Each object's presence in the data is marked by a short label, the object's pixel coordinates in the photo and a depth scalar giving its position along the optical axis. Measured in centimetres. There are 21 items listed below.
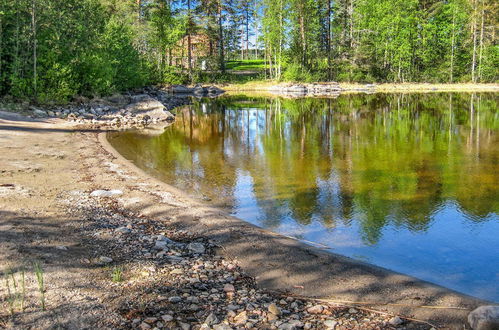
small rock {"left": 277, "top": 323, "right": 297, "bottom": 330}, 481
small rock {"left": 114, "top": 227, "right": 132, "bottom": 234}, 763
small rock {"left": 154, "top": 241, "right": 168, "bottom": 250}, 707
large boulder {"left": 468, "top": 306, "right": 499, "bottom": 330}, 474
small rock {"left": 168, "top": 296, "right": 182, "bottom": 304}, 520
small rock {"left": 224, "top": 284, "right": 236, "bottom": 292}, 574
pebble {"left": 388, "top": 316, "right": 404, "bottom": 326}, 511
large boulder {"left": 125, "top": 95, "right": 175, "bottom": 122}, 2973
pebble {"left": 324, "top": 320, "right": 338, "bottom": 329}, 494
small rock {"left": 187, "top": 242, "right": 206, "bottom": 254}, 718
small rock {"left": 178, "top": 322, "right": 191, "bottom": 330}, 467
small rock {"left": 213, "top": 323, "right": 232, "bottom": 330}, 467
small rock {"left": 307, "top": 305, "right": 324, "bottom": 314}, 530
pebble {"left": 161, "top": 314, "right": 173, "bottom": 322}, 477
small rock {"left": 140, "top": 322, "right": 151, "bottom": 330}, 457
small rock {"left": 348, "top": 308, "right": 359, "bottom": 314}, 537
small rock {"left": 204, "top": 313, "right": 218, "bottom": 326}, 479
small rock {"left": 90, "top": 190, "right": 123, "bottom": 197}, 1030
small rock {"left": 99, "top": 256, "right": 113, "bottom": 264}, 621
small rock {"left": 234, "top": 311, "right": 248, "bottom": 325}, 489
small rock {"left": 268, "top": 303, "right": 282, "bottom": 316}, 517
